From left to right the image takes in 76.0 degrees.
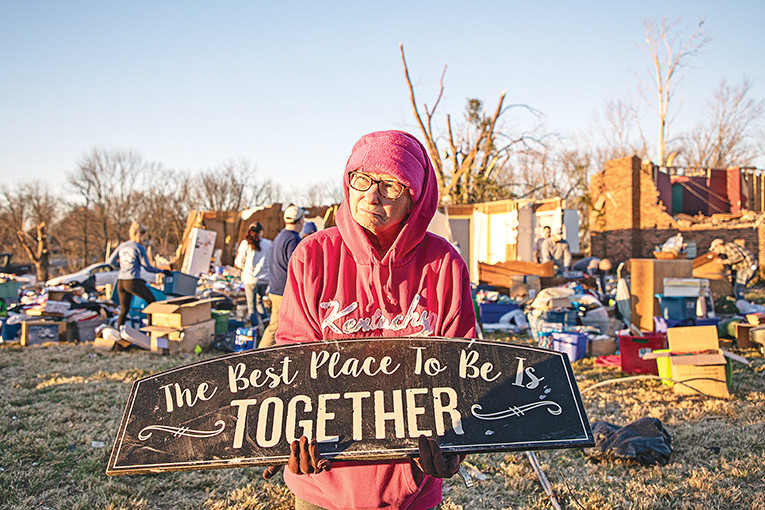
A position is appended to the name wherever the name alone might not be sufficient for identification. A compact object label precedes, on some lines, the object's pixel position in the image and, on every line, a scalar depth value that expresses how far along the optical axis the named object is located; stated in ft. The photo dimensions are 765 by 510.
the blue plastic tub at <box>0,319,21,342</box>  27.07
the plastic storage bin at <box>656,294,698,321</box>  23.77
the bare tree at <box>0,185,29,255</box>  95.86
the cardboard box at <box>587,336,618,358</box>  23.70
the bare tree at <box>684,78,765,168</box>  112.37
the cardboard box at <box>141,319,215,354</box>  24.02
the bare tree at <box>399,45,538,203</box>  77.71
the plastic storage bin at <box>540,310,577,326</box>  26.55
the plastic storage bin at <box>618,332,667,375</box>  20.68
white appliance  59.52
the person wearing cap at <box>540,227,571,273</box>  39.34
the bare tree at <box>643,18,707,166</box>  103.24
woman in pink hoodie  5.00
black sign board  4.60
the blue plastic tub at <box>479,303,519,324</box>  31.04
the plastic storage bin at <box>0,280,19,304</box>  34.40
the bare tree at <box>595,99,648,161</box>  117.60
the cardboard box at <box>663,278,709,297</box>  23.43
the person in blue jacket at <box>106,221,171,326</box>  25.52
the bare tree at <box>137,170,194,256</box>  114.32
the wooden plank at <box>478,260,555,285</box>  38.37
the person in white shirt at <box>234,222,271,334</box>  24.73
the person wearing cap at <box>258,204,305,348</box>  18.86
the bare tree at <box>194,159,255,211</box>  127.85
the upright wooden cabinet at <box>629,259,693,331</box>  24.75
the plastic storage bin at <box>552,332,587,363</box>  22.95
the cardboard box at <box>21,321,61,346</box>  26.53
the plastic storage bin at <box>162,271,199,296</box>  31.95
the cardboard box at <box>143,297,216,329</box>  24.14
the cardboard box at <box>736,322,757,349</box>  24.59
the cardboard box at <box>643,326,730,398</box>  17.85
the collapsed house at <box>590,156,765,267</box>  62.23
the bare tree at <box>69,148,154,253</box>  104.99
